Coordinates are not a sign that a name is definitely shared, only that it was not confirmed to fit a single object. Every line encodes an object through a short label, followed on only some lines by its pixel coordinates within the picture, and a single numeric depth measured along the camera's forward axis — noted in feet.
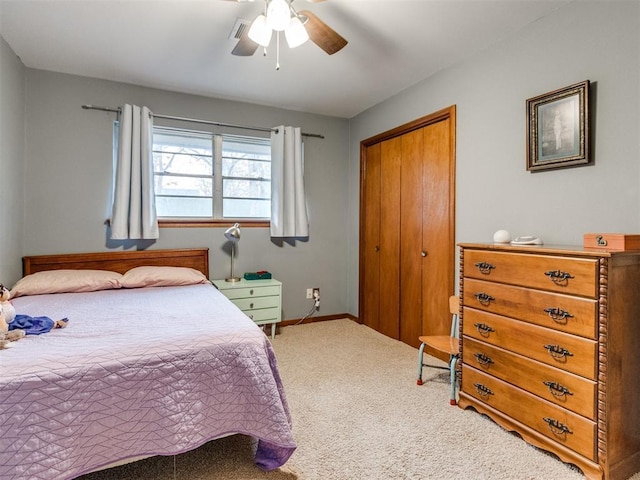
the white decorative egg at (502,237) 7.08
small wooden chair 7.14
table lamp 11.14
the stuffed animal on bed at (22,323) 5.05
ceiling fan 5.50
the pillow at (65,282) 8.20
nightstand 10.77
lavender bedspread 3.84
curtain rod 10.16
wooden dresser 4.81
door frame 9.10
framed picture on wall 6.18
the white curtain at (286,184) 12.23
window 11.30
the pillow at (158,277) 9.32
